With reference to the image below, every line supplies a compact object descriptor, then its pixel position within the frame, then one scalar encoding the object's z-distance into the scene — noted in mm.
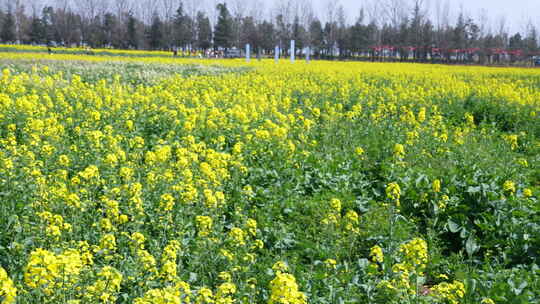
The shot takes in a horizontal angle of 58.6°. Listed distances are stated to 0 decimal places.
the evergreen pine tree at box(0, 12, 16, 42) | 79625
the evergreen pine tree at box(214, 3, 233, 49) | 77938
